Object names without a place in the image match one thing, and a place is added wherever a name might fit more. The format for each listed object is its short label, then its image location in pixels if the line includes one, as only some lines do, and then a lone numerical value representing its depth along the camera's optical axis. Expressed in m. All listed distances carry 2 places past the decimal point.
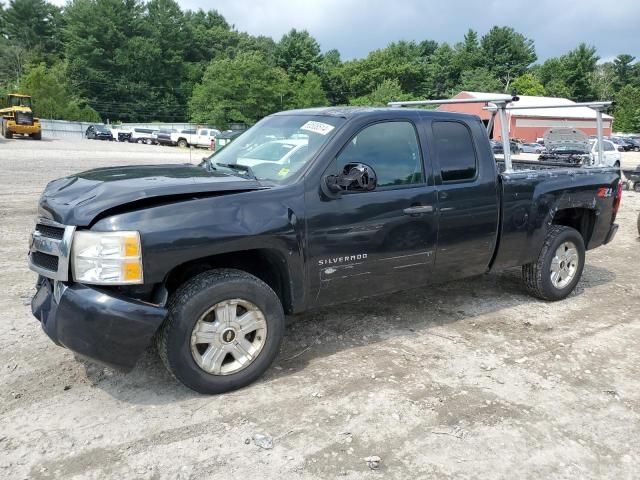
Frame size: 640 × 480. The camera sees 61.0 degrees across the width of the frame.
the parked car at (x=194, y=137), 40.11
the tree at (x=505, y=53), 97.75
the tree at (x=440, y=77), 91.06
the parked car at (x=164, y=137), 43.97
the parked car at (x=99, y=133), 49.53
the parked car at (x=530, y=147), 38.85
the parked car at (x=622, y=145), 51.78
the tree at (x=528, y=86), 84.31
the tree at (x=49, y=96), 61.41
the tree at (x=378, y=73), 87.56
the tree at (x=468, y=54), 93.62
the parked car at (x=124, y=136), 48.66
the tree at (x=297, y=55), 85.88
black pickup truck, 3.14
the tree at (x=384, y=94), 70.88
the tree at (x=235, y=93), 58.31
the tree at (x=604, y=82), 93.19
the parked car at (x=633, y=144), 52.88
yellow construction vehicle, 39.06
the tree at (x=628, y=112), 72.75
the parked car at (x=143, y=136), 46.40
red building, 53.94
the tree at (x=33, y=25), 88.62
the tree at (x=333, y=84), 88.75
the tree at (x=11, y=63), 81.38
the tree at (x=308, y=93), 69.21
